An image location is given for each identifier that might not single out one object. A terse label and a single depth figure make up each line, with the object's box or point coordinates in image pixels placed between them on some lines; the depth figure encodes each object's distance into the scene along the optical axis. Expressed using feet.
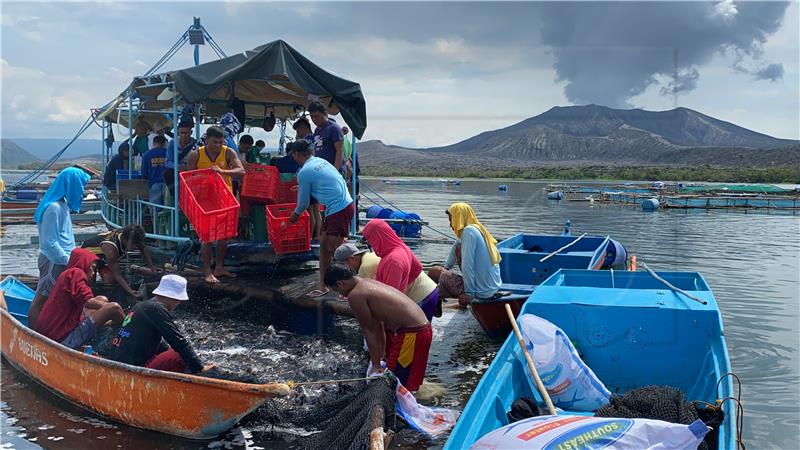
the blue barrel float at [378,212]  64.55
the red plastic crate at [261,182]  29.55
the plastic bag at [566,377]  17.46
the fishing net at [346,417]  14.56
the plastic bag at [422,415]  17.19
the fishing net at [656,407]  13.82
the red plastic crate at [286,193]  30.96
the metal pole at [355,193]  33.99
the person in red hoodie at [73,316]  20.58
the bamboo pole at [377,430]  13.49
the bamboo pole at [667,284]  20.07
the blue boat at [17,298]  27.04
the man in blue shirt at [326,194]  25.04
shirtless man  17.24
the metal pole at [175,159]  29.32
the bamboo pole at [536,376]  14.97
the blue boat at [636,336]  18.12
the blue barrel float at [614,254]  38.19
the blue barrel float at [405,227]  64.23
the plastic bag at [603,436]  11.59
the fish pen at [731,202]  116.47
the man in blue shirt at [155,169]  32.45
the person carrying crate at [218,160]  27.96
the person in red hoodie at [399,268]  20.34
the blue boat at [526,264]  26.84
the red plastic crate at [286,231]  27.35
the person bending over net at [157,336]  17.65
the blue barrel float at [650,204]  114.52
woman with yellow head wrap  25.90
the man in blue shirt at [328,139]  28.86
